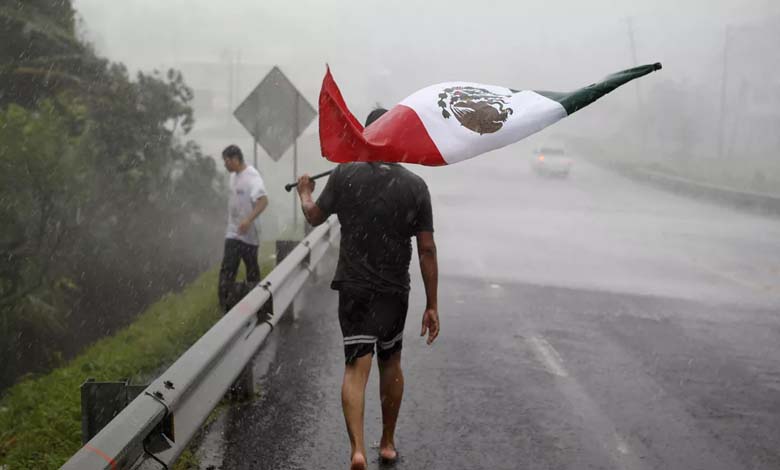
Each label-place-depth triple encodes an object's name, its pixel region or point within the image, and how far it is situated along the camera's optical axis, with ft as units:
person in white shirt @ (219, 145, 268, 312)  27.96
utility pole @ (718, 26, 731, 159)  164.37
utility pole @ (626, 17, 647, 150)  183.95
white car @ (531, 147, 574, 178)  127.95
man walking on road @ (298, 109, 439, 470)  14.84
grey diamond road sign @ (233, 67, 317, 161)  39.75
